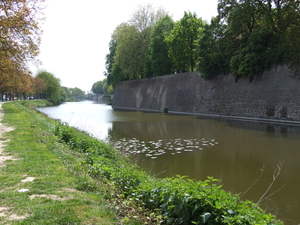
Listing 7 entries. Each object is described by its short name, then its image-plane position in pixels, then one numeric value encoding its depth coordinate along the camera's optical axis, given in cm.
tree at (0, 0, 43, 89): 1153
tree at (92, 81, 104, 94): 13388
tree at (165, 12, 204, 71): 3084
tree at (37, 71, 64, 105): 6294
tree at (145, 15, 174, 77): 3503
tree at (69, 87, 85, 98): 15205
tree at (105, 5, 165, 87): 3909
